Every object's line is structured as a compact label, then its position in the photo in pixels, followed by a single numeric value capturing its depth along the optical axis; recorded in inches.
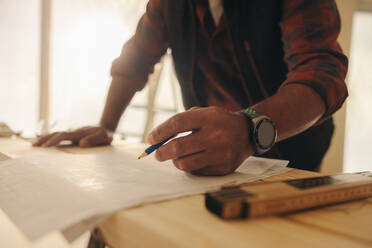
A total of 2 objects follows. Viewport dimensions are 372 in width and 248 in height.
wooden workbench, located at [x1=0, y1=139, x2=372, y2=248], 9.7
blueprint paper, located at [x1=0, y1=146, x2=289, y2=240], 11.9
